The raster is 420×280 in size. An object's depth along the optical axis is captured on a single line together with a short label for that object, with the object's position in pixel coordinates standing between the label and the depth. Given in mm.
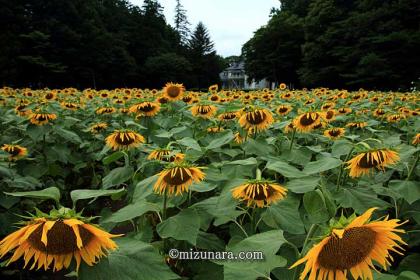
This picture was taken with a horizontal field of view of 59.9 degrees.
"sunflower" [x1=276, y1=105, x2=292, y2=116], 4219
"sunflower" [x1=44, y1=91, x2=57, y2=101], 6636
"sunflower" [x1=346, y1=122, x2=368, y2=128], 3662
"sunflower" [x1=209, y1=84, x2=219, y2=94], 8525
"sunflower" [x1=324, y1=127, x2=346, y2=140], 3082
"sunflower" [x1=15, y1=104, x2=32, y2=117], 4799
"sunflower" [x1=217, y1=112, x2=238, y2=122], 3546
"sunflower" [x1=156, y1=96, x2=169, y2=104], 4859
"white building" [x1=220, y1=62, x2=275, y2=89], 111812
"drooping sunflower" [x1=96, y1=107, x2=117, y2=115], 4957
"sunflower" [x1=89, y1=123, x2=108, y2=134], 4368
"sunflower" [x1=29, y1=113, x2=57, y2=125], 3558
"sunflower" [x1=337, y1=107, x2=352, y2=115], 5164
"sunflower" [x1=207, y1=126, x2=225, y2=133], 3449
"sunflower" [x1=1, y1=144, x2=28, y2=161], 3188
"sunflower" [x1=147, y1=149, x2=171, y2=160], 2004
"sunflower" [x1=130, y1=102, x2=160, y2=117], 3724
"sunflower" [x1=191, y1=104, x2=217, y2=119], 3721
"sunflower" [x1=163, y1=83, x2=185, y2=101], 4799
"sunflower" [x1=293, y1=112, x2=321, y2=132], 2928
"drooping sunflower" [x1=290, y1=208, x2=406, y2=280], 921
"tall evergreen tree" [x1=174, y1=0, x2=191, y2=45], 82831
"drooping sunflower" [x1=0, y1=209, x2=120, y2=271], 954
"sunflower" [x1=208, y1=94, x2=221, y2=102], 6169
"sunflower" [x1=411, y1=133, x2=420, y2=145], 2471
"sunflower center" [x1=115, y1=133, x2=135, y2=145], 2494
